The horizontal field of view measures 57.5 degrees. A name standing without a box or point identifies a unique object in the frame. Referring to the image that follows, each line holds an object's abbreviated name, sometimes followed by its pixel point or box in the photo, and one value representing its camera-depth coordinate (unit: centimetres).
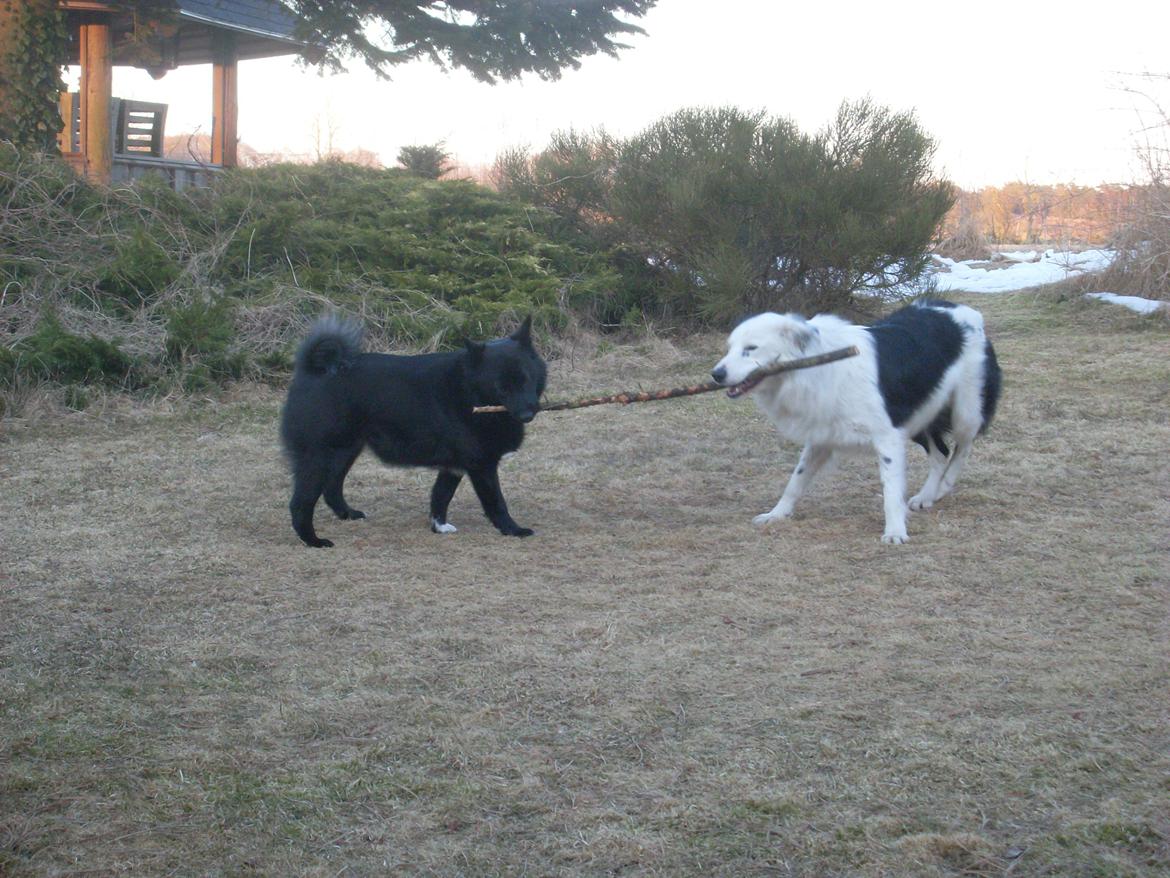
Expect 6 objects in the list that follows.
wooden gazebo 1341
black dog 516
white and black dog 529
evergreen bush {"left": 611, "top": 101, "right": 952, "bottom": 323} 1108
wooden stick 529
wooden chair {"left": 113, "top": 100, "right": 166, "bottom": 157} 1473
